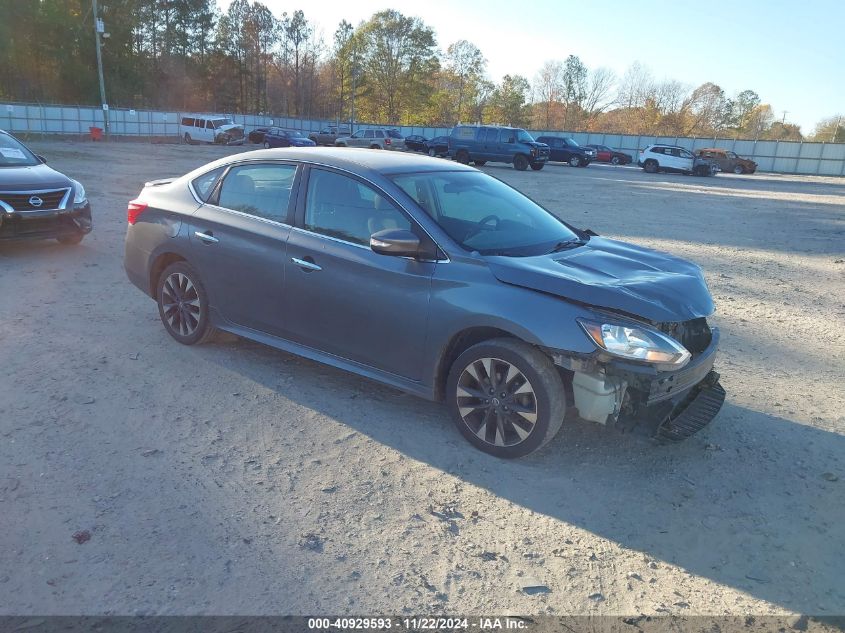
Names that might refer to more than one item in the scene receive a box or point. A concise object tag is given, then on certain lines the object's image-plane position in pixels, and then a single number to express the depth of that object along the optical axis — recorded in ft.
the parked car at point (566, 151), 129.49
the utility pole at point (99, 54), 120.47
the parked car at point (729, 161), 135.85
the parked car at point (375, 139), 142.20
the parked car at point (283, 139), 132.93
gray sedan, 11.59
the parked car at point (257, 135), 146.67
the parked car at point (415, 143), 132.26
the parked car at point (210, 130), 142.41
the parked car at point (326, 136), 154.51
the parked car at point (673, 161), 121.90
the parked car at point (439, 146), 108.58
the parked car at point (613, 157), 153.48
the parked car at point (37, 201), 25.97
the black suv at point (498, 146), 101.24
